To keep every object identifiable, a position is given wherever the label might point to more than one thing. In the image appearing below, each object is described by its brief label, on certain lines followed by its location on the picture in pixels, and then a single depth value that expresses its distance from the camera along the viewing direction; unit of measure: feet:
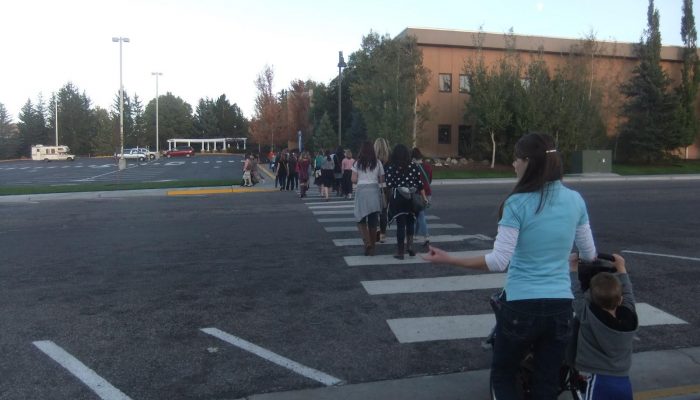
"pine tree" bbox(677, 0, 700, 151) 121.80
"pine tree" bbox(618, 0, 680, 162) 120.57
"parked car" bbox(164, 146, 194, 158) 275.39
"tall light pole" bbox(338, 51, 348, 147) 100.17
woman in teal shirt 9.62
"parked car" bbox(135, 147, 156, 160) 230.36
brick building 127.34
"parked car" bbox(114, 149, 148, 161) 227.08
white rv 241.14
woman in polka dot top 27.55
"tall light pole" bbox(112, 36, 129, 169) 100.63
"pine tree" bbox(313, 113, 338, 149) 171.94
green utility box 104.83
